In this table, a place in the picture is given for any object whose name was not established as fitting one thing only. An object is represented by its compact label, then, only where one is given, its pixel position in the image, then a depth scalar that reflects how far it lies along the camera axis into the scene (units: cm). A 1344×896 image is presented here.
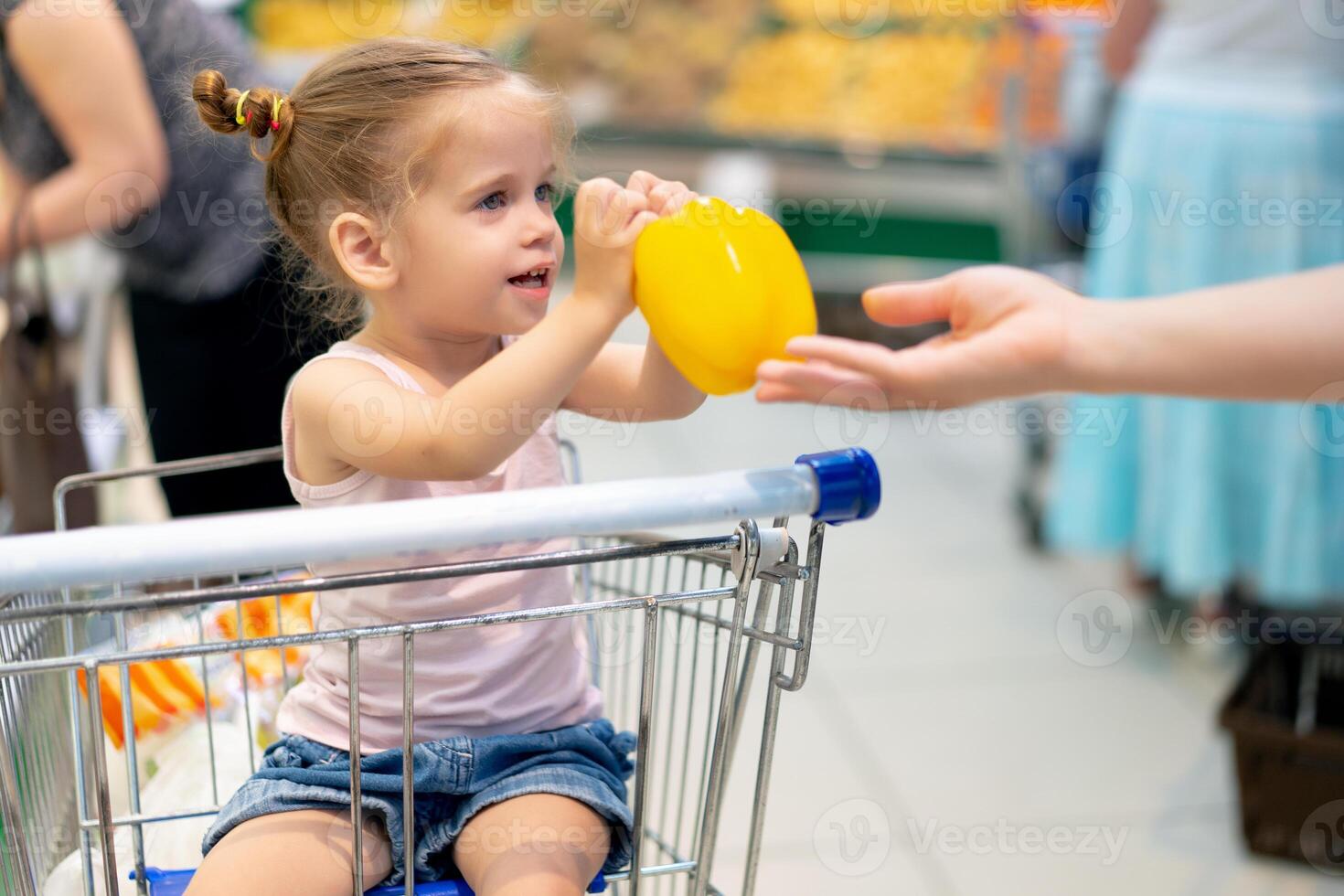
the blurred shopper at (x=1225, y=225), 262
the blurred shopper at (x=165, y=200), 205
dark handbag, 213
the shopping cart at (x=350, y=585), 136
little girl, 152
